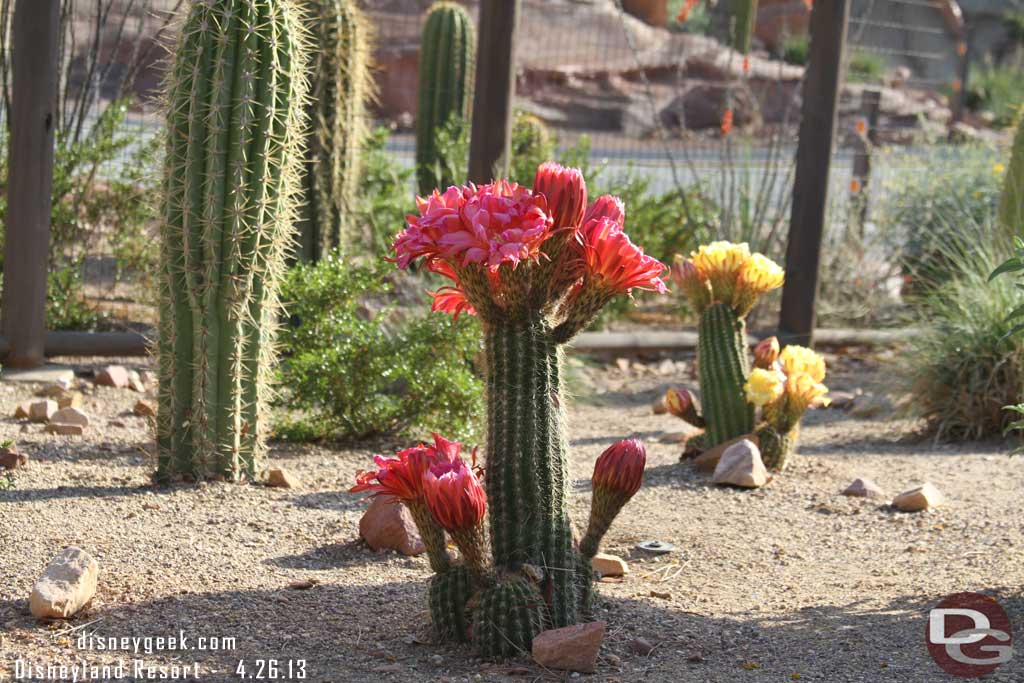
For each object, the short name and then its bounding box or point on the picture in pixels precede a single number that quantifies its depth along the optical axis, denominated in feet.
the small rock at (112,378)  18.24
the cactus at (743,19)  36.86
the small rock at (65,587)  9.27
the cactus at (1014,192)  22.49
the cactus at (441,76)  26.16
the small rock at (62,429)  15.20
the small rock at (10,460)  13.26
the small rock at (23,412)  15.67
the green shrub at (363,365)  15.67
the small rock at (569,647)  8.85
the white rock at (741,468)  15.15
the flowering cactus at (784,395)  15.57
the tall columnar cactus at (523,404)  8.82
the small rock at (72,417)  15.60
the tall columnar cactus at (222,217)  12.86
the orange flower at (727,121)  25.02
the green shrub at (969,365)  17.61
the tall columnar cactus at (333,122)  19.98
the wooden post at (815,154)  22.52
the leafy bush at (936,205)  26.40
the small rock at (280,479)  13.70
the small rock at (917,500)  14.32
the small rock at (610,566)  11.85
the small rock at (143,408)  16.78
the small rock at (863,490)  15.02
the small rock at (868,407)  19.99
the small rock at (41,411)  15.62
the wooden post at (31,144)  16.96
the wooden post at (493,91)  19.19
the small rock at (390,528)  11.89
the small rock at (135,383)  18.37
